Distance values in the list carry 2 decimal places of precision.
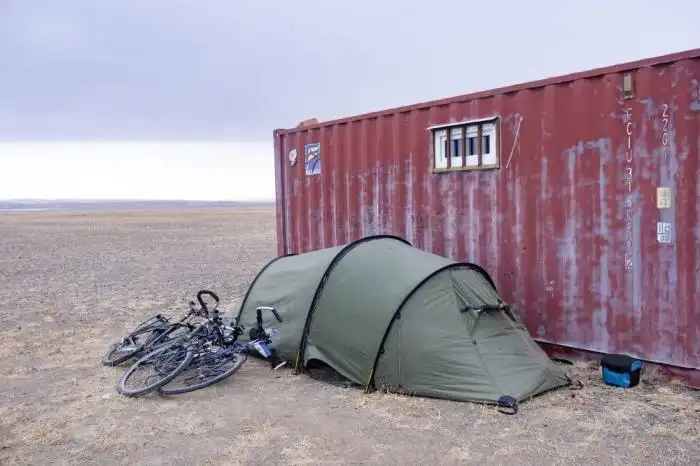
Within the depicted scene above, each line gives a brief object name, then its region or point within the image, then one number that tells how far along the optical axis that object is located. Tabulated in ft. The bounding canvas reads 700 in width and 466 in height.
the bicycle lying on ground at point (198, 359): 20.49
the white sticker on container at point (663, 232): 20.16
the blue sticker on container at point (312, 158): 33.19
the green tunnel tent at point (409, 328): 19.47
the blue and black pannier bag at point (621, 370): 19.99
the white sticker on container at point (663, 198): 20.11
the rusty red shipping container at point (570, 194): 20.02
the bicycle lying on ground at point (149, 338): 23.13
